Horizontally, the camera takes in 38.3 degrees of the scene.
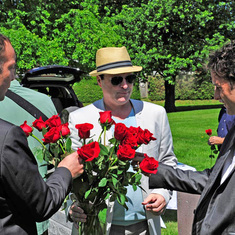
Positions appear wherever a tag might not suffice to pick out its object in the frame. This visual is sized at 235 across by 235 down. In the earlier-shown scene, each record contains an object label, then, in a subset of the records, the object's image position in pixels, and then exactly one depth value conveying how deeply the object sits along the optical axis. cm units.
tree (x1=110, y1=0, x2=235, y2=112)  2356
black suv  783
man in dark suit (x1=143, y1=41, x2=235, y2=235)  174
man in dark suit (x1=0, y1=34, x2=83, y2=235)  151
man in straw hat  255
